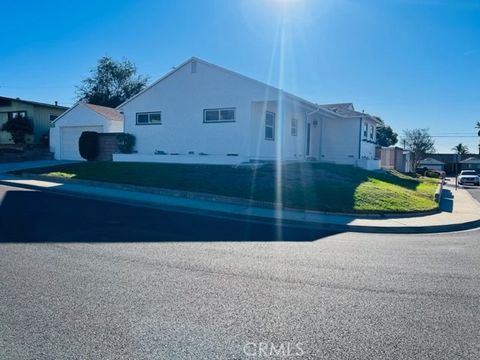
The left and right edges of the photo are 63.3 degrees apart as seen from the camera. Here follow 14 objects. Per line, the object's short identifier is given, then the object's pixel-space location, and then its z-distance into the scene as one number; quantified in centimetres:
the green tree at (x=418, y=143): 5988
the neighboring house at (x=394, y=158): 3925
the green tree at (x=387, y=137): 7100
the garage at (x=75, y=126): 2762
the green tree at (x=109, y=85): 5431
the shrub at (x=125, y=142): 2391
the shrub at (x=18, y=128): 3094
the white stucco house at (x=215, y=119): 2034
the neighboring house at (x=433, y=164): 7481
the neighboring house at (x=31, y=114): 3203
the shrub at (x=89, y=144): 2544
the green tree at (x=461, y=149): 8938
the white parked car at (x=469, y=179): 3994
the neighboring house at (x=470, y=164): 7788
